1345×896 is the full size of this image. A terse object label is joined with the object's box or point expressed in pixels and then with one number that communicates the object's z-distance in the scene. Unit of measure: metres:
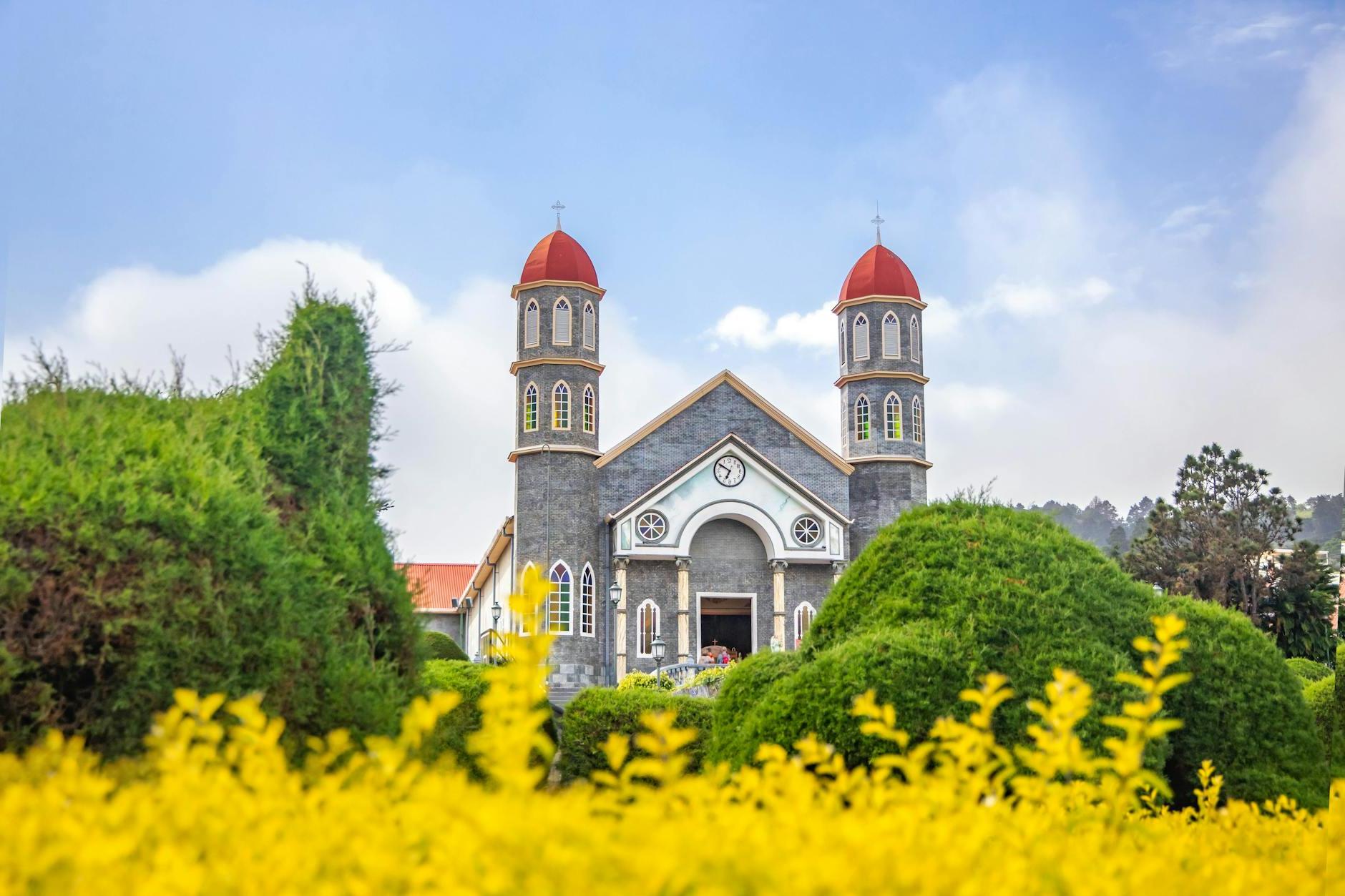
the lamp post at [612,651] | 34.28
